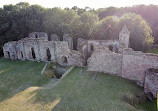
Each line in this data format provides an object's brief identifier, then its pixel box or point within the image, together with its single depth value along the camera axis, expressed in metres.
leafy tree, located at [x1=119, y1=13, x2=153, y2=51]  24.75
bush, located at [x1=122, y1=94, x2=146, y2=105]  12.26
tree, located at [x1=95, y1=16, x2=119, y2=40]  27.72
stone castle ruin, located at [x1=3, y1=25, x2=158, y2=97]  14.32
